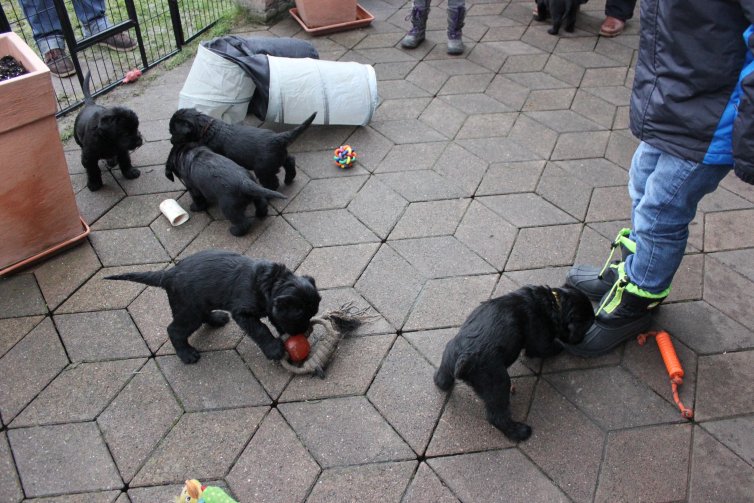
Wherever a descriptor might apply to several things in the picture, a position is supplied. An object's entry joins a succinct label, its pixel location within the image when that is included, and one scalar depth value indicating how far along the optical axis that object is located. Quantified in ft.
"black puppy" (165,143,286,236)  11.64
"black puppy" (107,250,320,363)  9.08
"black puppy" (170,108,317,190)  12.49
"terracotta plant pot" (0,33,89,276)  10.18
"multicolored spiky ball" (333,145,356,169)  14.01
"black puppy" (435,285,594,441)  8.31
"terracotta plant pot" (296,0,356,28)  19.19
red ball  9.57
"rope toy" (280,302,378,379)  9.66
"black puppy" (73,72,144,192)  12.54
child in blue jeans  6.70
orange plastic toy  9.20
